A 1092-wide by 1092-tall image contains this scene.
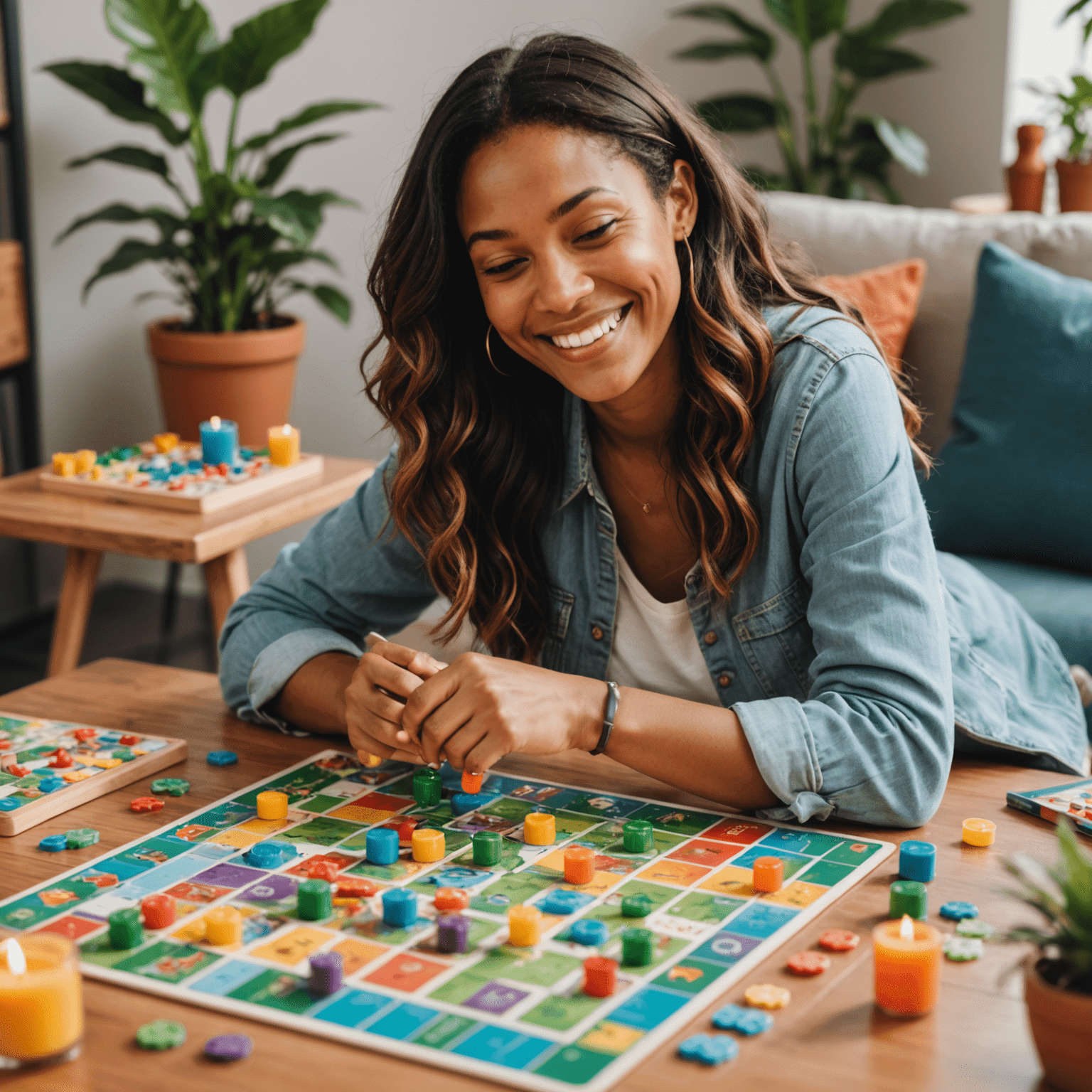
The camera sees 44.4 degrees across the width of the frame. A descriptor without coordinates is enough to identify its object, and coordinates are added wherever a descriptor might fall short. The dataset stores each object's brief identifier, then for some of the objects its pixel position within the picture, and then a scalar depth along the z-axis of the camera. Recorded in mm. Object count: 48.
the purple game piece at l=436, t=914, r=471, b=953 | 956
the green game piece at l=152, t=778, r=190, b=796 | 1280
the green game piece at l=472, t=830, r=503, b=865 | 1106
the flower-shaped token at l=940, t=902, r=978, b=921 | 1022
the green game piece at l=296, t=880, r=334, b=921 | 1006
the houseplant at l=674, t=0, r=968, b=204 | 3070
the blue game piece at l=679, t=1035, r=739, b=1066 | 831
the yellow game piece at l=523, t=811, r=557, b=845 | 1150
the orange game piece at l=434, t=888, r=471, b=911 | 1023
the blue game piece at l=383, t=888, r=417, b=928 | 993
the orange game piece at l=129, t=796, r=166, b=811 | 1242
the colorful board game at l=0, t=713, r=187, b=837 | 1223
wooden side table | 2402
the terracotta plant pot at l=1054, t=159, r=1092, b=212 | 2793
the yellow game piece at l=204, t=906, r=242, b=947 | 971
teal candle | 2672
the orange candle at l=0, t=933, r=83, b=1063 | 830
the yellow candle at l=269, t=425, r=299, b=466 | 2699
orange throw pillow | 2490
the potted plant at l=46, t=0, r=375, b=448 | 3072
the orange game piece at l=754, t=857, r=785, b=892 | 1050
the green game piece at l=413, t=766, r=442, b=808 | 1254
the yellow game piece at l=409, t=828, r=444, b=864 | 1116
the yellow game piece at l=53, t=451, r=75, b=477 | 2668
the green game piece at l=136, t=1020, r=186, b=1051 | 854
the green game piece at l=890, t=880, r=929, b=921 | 1020
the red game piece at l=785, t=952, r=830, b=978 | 937
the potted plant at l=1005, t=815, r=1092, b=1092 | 773
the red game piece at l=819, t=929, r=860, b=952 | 975
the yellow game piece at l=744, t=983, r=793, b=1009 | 897
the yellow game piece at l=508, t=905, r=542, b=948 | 964
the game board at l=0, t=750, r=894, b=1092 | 861
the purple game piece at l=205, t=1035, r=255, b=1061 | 836
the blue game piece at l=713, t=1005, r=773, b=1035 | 866
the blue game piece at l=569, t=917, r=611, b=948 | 964
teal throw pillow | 2316
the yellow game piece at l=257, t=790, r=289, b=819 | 1202
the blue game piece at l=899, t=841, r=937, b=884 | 1086
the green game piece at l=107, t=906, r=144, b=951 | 969
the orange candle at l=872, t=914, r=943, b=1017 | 879
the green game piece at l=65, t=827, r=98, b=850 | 1163
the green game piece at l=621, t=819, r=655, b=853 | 1135
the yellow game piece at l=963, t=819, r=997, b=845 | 1158
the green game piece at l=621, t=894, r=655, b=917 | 1012
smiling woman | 1241
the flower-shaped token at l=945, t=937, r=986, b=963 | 961
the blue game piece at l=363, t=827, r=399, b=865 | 1109
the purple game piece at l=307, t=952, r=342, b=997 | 901
